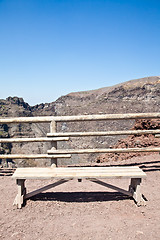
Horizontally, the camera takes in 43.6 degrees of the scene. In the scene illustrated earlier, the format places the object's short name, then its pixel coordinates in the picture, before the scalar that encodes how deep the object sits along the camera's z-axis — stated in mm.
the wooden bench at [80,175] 3148
